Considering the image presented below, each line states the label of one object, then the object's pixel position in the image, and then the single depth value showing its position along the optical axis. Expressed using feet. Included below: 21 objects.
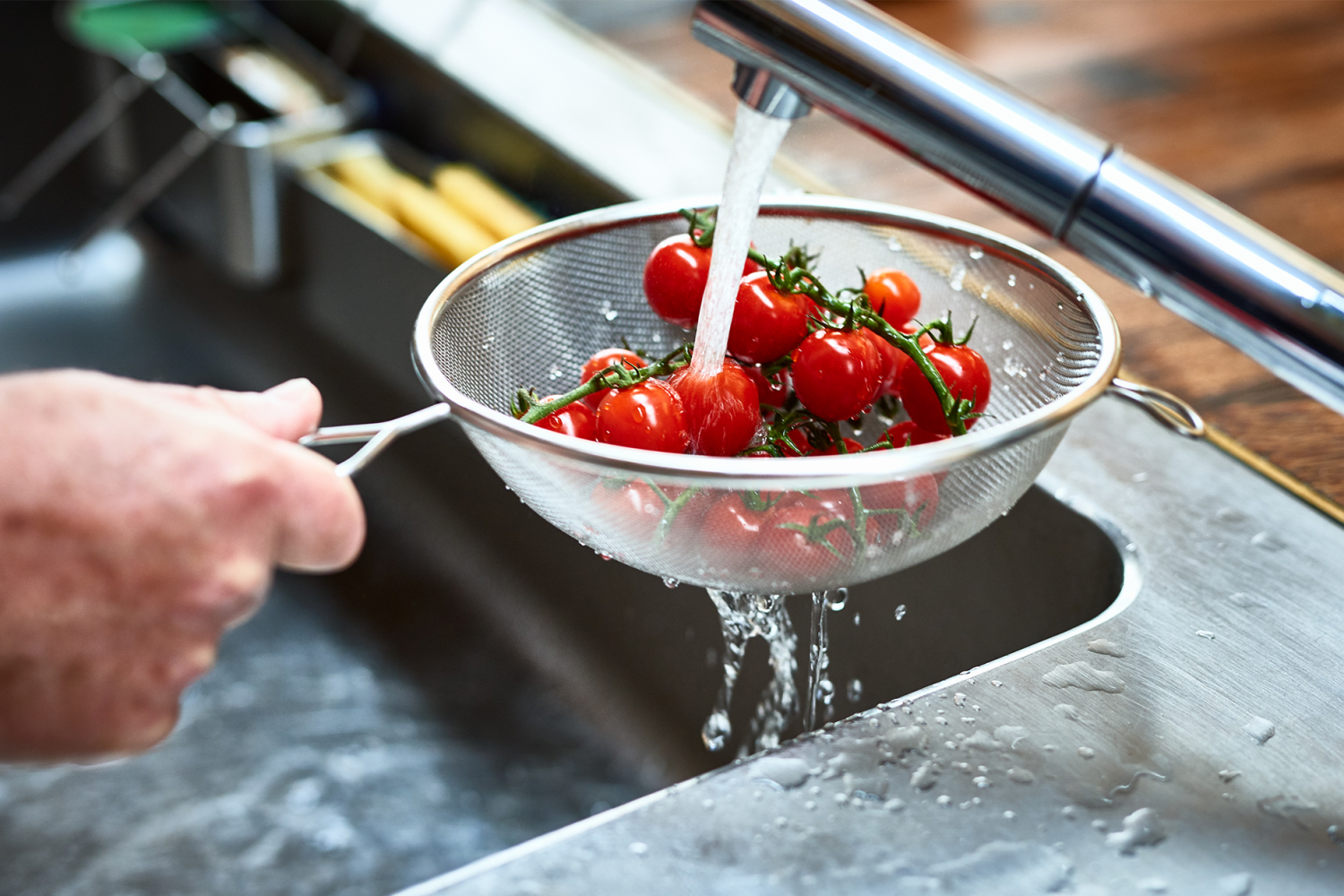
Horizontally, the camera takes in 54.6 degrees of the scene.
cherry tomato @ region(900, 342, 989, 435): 1.96
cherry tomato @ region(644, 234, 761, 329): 2.08
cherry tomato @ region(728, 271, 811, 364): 1.96
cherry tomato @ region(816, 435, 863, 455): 1.98
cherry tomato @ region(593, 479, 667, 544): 1.67
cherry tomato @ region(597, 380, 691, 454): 1.78
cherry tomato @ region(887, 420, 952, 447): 2.01
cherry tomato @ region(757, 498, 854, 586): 1.69
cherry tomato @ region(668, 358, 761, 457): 1.85
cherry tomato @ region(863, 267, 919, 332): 2.09
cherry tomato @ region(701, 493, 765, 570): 1.68
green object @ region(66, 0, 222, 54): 4.41
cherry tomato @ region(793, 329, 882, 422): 1.87
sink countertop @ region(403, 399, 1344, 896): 1.58
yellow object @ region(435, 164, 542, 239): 3.43
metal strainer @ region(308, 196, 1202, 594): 1.62
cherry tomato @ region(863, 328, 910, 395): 1.94
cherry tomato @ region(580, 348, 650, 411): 2.02
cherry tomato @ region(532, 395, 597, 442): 1.90
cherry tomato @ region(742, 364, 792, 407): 2.04
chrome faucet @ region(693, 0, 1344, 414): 1.52
